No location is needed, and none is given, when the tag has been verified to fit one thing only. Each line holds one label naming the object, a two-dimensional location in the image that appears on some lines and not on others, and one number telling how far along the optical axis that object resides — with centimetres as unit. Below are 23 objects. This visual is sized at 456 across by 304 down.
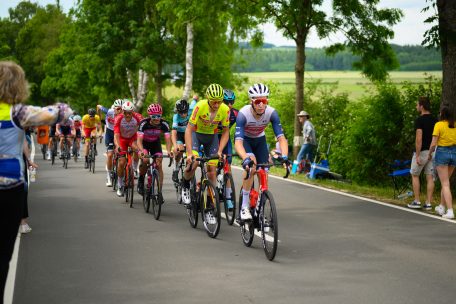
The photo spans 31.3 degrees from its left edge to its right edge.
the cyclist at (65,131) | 2556
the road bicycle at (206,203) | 1062
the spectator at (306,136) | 2206
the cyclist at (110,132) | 1658
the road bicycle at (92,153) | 2272
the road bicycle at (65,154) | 2479
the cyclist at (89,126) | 2291
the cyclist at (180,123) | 1466
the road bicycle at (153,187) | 1250
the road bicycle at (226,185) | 1117
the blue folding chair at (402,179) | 1512
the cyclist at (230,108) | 1298
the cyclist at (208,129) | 1105
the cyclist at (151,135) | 1316
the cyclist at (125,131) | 1471
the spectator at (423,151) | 1315
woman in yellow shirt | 1254
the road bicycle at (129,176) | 1469
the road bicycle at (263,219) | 899
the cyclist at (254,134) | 970
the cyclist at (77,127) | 2627
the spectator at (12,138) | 567
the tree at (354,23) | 2227
